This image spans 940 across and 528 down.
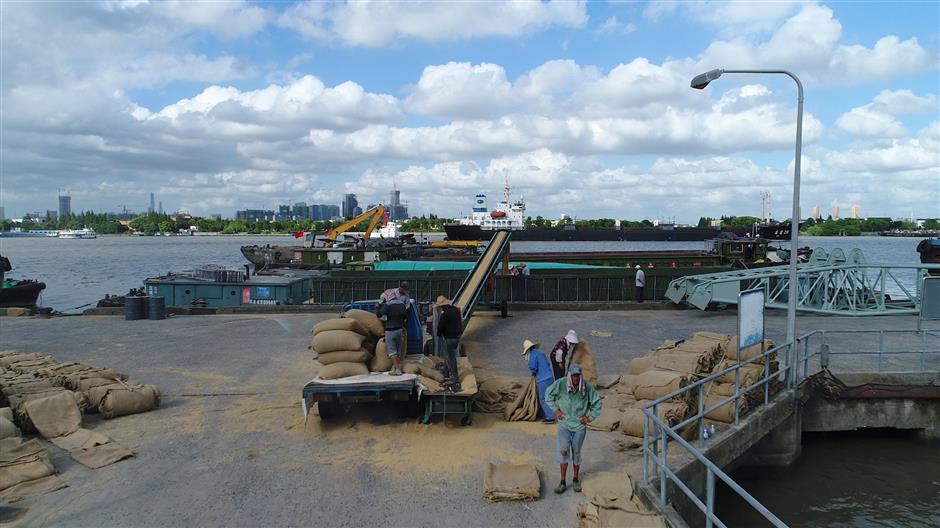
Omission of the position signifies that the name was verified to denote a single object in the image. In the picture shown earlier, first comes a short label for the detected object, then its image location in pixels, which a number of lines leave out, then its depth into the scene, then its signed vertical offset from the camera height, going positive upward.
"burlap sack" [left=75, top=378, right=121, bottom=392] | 9.73 -2.50
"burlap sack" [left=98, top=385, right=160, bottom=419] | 9.30 -2.70
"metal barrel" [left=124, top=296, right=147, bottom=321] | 19.06 -2.36
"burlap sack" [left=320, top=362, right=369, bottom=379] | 9.19 -2.15
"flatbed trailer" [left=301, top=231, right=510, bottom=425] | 8.56 -2.36
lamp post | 9.95 +0.76
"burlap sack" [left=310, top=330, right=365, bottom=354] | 9.55 -1.73
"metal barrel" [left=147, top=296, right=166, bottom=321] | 19.03 -2.36
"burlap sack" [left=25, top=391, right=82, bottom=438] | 8.30 -2.62
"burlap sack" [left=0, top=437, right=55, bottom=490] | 6.80 -2.78
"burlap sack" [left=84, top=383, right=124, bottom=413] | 9.41 -2.61
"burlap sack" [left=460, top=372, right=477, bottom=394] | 8.99 -2.36
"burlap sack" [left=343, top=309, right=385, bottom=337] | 10.28 -1.50
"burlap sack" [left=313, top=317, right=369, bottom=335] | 9.87 -1.51
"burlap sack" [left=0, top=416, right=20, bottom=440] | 7.46 -2.52
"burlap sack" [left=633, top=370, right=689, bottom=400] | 9.42 -2.40
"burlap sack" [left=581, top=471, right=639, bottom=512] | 6.26 -2.85
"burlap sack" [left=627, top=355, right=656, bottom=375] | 10.84 -2.41
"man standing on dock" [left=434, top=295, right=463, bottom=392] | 9.60 -1.65
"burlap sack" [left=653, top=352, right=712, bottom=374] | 10.11 -2.20
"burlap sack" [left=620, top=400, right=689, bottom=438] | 8.18 -2.57
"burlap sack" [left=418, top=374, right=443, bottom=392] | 8.96 -2.31
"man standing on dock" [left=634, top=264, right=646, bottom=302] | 22.34 -1.70
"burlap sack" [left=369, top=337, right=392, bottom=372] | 10.00 -2.15
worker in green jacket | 6.60 -2.00
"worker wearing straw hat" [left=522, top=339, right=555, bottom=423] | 9.02 -2.09
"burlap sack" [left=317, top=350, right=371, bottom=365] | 9.58 -1.99
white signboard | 9.48 -1.32
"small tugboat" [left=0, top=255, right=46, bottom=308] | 29.87 -3.01
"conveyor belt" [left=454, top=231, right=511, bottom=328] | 16.53 -1.18
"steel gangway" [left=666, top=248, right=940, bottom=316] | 17.17 -1.61
